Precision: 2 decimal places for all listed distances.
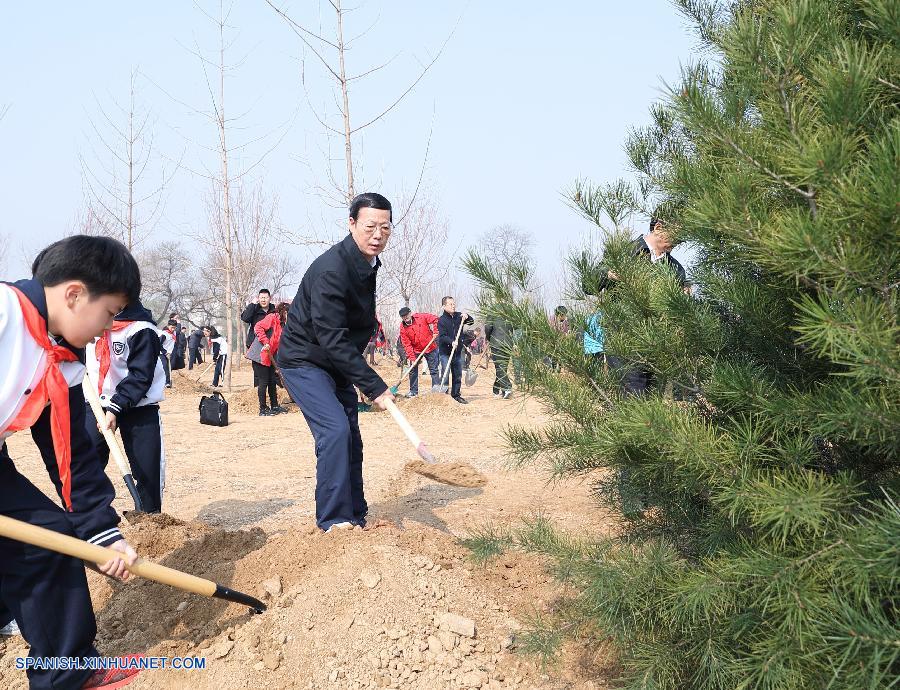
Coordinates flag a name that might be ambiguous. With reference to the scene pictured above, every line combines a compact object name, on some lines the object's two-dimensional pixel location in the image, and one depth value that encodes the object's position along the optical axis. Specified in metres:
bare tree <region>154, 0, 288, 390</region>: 13.87
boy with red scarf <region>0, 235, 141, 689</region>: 2.33
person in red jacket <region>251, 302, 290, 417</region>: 11.36
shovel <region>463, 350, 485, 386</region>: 14.74
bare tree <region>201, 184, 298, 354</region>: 17.02
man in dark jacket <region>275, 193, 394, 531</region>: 3.65
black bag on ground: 9.59
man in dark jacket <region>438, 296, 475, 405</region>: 13.36
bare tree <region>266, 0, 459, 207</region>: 8.32
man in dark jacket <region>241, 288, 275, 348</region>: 12.09
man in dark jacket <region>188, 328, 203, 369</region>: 29.39
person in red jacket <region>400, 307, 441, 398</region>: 13.98
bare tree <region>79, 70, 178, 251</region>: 14.59
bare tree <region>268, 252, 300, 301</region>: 37.72
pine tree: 1.58
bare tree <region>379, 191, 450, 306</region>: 22.44
